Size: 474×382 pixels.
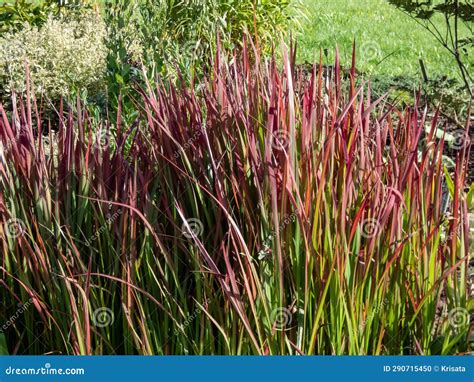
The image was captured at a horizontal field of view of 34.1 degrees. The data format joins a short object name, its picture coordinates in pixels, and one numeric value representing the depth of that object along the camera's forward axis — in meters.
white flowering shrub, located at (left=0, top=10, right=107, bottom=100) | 7.13
